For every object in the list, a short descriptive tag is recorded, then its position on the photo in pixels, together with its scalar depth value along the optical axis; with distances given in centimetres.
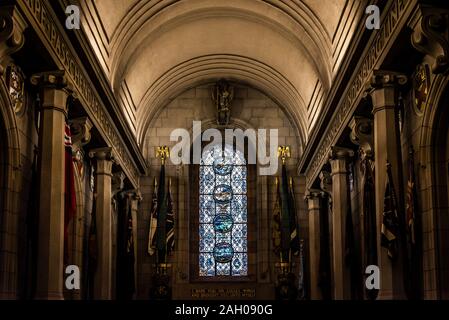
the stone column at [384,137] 1488
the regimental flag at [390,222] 1444
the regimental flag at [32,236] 1474
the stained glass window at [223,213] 2844
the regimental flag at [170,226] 2742
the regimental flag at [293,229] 2719
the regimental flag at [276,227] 2753
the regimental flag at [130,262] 2470
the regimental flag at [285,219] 2711
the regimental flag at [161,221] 2706
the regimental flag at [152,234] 2748
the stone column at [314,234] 2604
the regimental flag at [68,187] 1622
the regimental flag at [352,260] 1972
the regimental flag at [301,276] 2622
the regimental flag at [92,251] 2056
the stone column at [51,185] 1462
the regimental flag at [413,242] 1427
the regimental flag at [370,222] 1727
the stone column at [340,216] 2028
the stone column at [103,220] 2111
